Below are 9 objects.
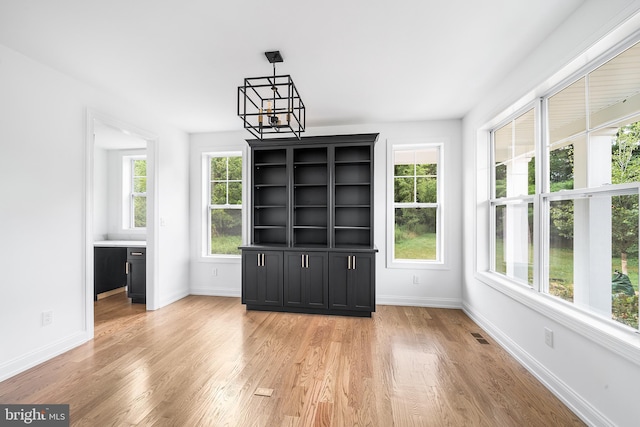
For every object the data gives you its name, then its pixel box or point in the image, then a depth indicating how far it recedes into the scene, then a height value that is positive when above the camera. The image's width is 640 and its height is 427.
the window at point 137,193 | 5.53 +0.43
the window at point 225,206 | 4.80 +0.16
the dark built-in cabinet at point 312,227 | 3.81 -0.17
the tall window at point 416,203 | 4.28 +0.19
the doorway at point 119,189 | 5.25 +0.50
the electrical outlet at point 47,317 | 2.59 -0.94
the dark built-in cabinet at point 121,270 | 4.23 -0.87
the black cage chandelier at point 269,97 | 2.28 +1.38
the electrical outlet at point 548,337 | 2.20 -0.95
